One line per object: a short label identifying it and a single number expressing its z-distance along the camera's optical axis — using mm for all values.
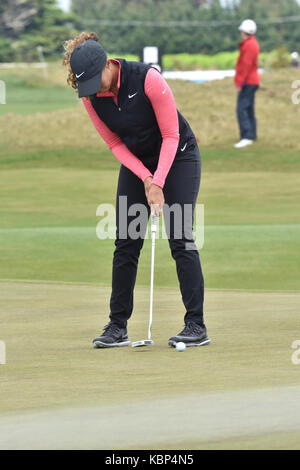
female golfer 11008
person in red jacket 38531
